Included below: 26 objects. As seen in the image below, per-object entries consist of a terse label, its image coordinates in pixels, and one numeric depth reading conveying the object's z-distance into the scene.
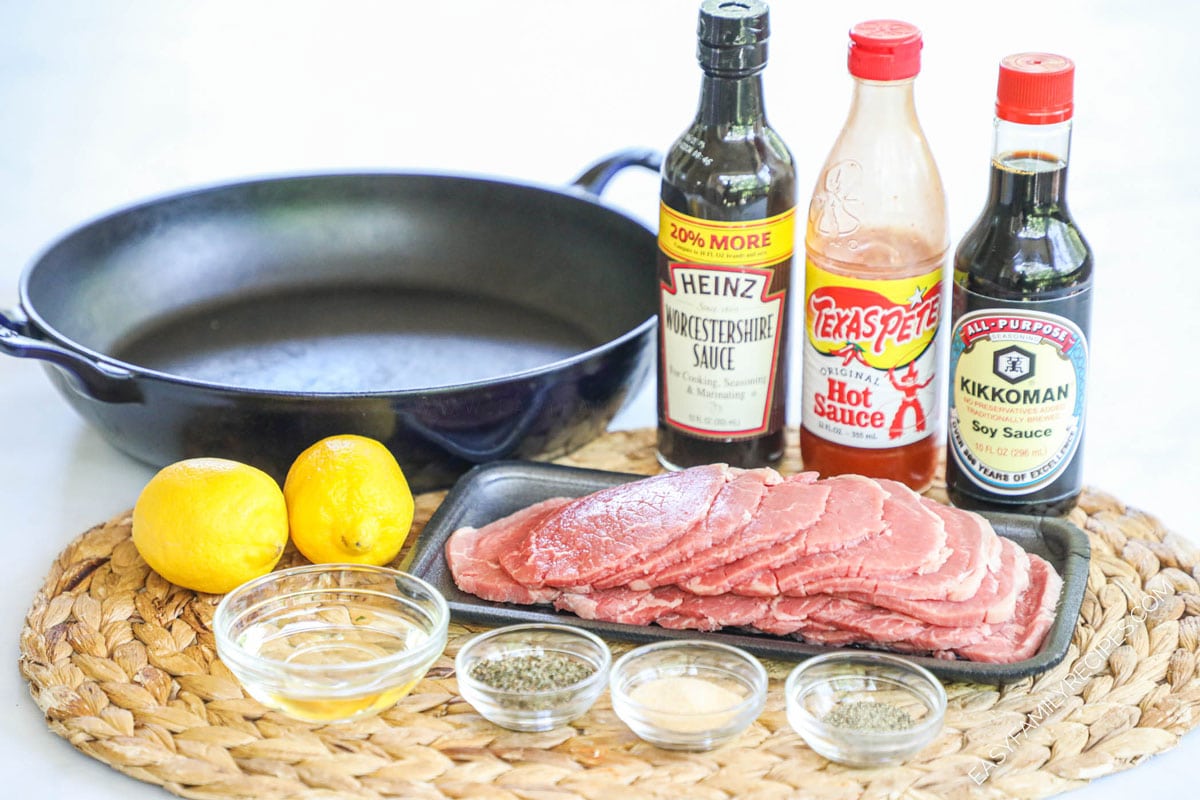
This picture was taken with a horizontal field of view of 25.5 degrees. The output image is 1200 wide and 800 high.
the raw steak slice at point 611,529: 1.07
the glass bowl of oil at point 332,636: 1.01
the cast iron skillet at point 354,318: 1.14
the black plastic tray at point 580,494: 1.04
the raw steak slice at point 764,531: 1.05
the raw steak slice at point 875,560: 1.04
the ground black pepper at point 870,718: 1.00
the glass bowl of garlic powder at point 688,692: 1.00
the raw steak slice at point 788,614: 1.05
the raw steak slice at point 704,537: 1.06
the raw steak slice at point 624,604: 1.07
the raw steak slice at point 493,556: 1.08
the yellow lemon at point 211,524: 1.09
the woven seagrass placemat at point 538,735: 1.00
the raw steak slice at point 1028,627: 1.04
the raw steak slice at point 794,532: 1.05
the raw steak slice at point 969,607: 1.04
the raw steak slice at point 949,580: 1.04
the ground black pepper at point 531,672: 1.02
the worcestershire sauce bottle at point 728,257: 1.12
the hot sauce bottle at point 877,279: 1.12
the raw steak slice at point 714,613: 1.06
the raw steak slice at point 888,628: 1.04
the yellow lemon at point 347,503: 1.11
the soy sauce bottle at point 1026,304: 1.07
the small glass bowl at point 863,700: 0.99
